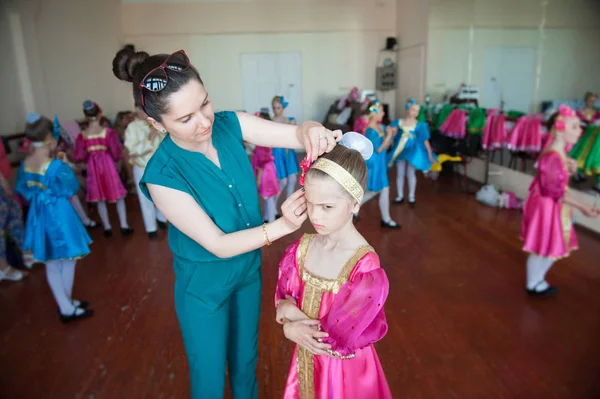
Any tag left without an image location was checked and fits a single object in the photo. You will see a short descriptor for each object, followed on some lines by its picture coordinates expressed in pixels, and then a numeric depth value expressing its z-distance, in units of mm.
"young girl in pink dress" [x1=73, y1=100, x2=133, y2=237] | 4348
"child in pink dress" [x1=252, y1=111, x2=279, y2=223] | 4488
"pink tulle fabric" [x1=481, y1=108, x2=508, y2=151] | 5352
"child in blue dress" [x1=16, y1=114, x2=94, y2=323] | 2754
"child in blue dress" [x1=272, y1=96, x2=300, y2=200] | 4812
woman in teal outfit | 1159
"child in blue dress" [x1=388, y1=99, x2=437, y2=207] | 5008
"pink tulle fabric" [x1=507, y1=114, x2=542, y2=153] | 4797
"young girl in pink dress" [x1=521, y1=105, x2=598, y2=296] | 2596
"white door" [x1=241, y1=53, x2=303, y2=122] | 9609
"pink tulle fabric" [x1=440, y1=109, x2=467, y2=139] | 6062
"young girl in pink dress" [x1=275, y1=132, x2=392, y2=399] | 1173
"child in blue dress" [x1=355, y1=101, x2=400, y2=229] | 4238
